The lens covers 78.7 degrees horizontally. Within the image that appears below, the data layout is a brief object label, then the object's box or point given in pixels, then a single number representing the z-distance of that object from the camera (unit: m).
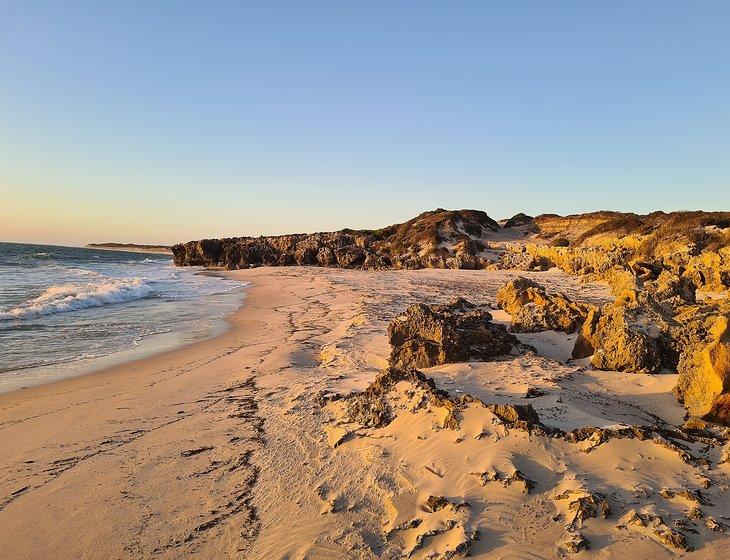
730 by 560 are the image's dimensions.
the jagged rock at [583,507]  3.17
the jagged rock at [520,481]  3.49
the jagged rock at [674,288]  10.33
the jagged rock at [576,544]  2.95
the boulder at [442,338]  6.82
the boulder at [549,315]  8.55
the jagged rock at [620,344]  6.15
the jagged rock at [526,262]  26.83
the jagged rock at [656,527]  2.90
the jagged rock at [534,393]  5.16
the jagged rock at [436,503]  3.45
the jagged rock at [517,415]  4.10
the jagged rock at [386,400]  4.62
